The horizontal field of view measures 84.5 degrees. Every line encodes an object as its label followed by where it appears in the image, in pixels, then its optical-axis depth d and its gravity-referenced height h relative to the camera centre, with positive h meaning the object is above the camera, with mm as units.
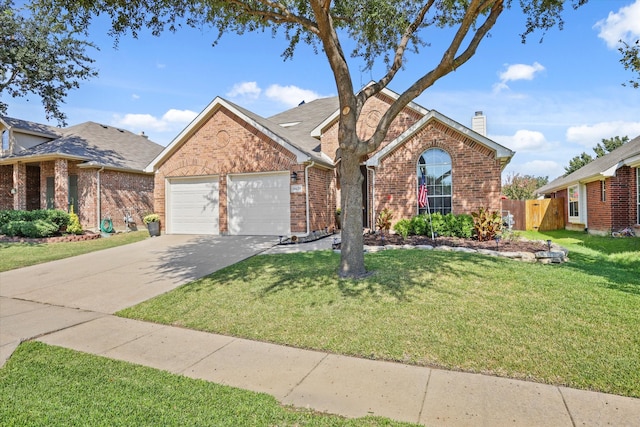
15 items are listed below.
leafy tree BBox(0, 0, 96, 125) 18141 +8550
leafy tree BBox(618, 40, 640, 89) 12336 +5361
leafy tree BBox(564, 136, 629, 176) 36625 +6253
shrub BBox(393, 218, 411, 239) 12227 -507
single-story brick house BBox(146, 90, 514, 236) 13023 +1562
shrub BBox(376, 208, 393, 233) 13383 -296
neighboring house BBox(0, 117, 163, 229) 16891 +2315
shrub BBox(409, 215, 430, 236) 12422 -443
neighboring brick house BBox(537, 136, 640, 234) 13875 +739
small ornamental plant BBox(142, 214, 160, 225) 14986 -34
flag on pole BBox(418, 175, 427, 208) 12148 +583
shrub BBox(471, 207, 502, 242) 11297 -469
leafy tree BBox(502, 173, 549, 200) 33628 +2388
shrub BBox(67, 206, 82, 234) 15812 -289
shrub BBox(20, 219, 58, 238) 14625 -372
